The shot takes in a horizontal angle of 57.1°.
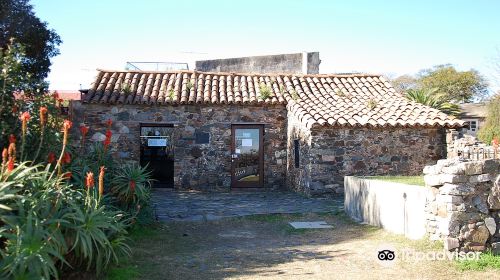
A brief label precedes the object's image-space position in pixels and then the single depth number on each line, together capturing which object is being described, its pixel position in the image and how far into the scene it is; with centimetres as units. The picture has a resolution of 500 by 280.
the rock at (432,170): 616
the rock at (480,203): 588
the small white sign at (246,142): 1451
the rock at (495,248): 587
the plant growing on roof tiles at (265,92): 1439
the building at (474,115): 3162
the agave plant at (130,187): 742
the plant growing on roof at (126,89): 1427
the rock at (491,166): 592
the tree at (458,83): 3584
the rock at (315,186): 1230
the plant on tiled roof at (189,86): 1481
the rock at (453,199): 584
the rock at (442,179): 583
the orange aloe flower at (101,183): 475
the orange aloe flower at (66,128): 474
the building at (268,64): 2064
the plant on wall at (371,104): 1371
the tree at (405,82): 3808
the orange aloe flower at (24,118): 458
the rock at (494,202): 587
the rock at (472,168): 586
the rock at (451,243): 581
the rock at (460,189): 582
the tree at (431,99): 1955
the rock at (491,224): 587
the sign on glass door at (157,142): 1458
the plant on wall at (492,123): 2258
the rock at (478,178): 587
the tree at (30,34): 1349
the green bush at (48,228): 400
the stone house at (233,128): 1305
